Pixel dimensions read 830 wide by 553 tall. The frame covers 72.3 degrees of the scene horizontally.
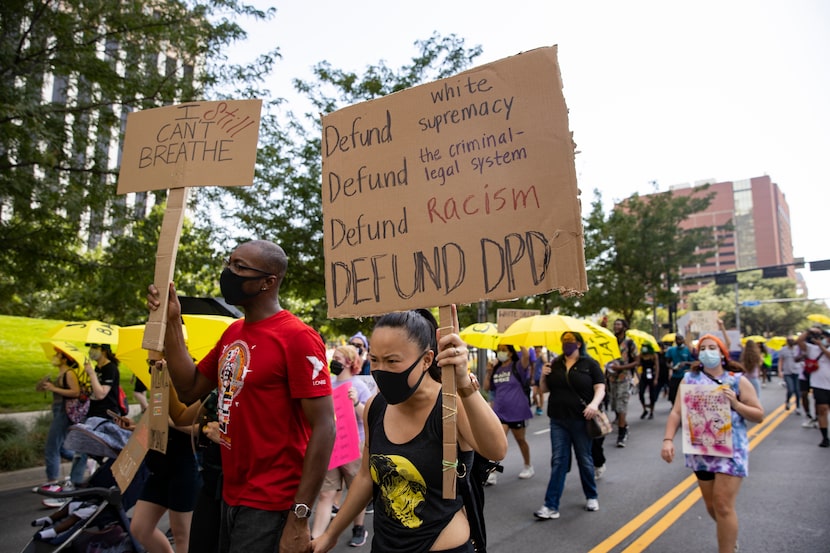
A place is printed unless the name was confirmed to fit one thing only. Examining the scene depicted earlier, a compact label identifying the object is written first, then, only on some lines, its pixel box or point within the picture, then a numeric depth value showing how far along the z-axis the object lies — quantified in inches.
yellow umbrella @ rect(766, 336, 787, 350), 926.4
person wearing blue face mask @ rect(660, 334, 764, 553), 164.7
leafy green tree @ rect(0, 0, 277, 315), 301.9
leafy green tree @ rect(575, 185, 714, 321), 984.9
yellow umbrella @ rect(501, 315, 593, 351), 278.1
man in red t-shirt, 92.8
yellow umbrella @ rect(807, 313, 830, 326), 403.6
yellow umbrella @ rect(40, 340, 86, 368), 276.2
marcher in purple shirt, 293.4
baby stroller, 136.9
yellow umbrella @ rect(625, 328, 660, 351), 548.1
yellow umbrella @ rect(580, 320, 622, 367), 311.1
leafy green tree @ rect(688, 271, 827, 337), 2967.5
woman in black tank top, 86.0
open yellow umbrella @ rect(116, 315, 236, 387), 175.0
